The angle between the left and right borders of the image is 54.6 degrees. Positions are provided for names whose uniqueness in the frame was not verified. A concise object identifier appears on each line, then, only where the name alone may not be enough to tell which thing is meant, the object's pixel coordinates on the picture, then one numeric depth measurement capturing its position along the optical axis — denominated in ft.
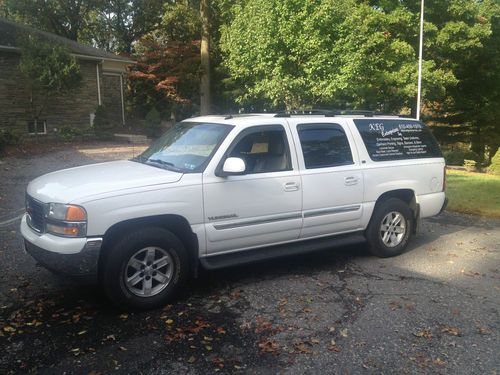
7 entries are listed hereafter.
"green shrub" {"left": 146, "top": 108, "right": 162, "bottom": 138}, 74.90
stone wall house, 61.67
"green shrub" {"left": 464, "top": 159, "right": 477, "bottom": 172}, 74.49
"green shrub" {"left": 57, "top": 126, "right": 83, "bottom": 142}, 60.90
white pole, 66.45
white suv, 14.08
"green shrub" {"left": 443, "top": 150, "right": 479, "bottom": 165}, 82.17
